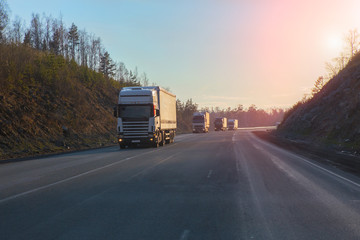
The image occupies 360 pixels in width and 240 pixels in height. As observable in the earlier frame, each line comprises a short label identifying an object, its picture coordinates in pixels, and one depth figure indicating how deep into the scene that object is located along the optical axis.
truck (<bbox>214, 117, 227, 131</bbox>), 83.25
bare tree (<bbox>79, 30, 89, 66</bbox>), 74.31
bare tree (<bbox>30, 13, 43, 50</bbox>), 71.00
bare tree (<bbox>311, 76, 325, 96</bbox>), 66.01
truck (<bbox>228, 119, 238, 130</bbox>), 98.38
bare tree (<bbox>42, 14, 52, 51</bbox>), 72.56
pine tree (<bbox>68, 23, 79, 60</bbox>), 76.62
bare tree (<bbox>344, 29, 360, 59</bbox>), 51.72
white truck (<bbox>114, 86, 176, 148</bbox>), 23.16
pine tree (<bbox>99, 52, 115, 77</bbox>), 86.50
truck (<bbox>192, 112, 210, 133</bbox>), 67.00
